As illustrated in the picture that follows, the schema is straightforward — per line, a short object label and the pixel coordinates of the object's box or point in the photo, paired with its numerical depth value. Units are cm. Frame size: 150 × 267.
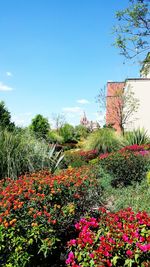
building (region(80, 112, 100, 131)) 2200
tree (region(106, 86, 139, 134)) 1733
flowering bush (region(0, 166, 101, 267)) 210
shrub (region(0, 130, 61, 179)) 441
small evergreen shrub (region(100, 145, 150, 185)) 524
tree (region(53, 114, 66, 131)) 2464
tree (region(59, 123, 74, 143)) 1899
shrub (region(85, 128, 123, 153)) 975
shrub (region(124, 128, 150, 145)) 1062
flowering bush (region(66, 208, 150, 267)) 192
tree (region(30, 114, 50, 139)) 1802
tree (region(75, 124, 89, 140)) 2015
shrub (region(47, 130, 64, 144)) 1716
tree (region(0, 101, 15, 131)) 796
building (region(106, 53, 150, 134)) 1777
